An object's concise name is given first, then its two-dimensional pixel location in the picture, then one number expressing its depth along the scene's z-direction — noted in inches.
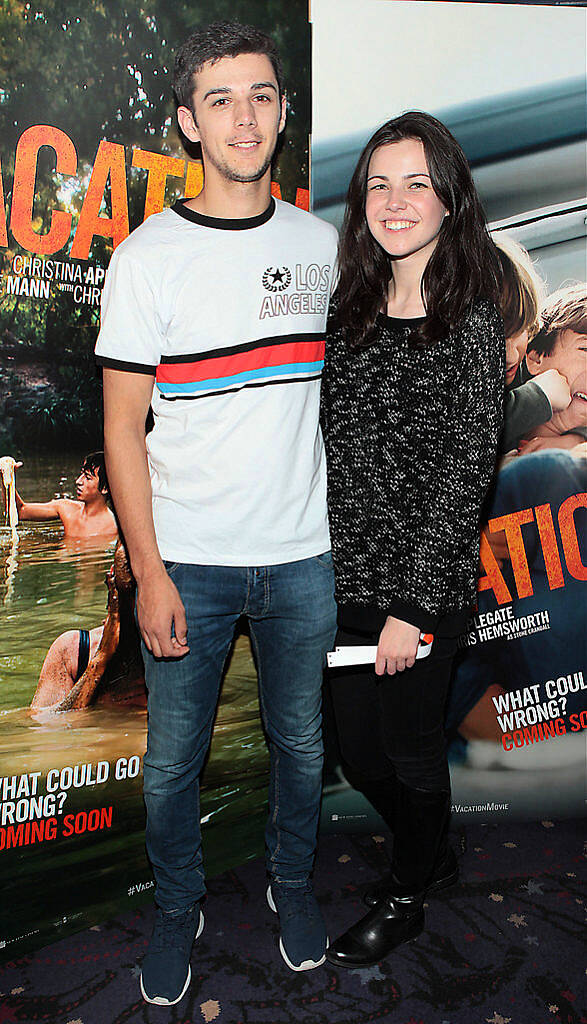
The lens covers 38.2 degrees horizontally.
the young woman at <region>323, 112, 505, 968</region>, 62.9
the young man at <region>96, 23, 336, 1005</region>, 63.2
